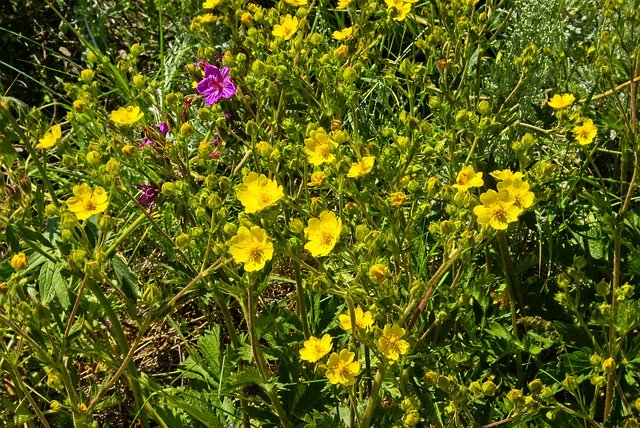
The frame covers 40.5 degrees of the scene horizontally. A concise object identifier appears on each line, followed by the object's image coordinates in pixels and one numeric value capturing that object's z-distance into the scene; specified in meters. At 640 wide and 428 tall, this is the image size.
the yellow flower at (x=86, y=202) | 0.46
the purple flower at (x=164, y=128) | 0.60
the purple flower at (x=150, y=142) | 0.55
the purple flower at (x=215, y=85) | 0.58
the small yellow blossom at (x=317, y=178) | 0.46
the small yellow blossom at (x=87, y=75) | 0.52
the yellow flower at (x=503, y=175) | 0.45
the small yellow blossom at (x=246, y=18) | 0.55
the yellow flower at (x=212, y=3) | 0.55
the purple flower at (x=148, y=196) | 0.60
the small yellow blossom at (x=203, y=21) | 0.57
